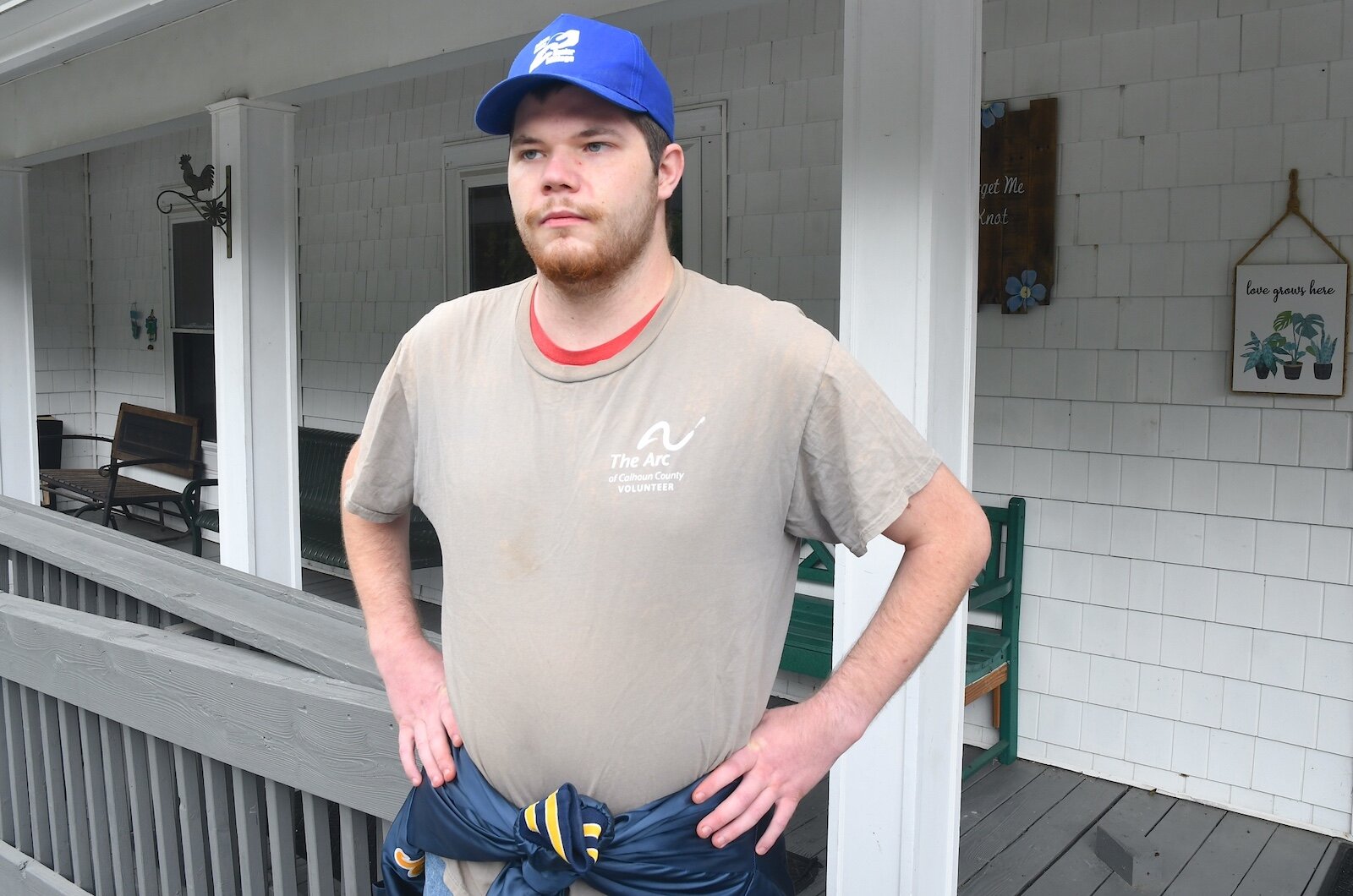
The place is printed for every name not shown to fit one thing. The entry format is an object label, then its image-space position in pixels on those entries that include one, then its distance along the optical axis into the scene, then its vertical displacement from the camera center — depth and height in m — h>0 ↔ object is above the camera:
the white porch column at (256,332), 4.60 +0.09
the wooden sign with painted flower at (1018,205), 4.14 +0.55
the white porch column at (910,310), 2.42 +0.10
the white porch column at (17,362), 6.74 -0.05
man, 1.21 -0.16
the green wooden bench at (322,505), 6.25 -0.90
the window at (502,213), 5.11 +0.70
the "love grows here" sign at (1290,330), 3.61 +0.09
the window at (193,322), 8.42 +0.23
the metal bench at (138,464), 7.90 -0.79
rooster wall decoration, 4.57 +0.59
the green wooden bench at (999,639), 4.21 -1.06
